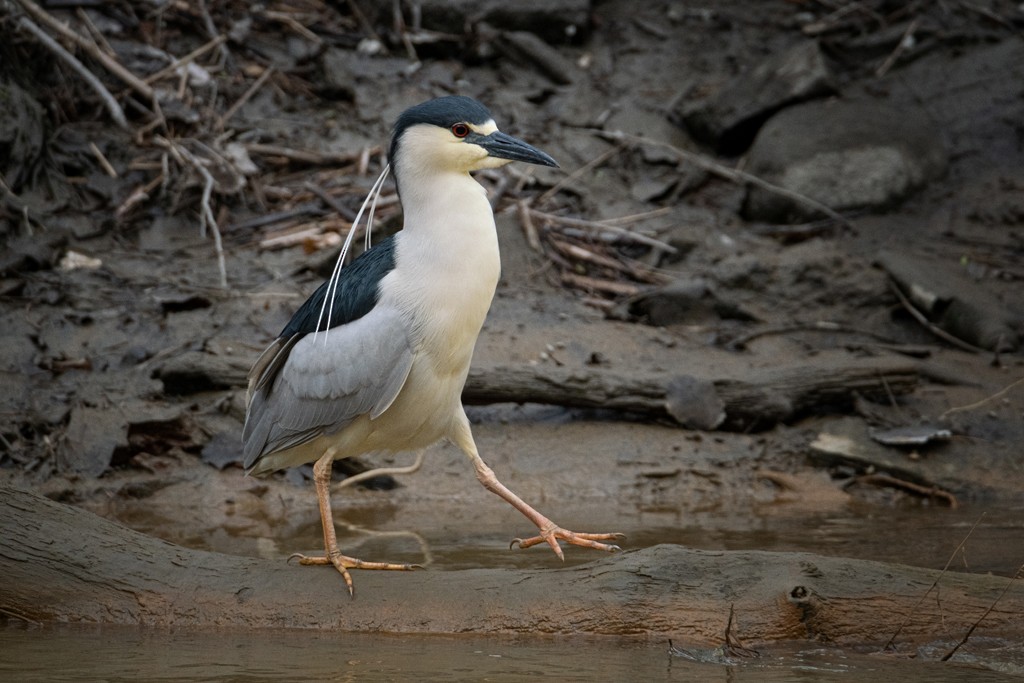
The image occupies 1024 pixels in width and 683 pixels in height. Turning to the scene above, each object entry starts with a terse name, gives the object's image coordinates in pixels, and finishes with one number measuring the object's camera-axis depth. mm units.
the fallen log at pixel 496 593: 8211
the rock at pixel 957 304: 16391
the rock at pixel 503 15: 22609
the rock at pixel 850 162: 19687
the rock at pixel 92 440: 13586
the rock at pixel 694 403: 14687
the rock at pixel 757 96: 21094
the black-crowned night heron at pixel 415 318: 9422
